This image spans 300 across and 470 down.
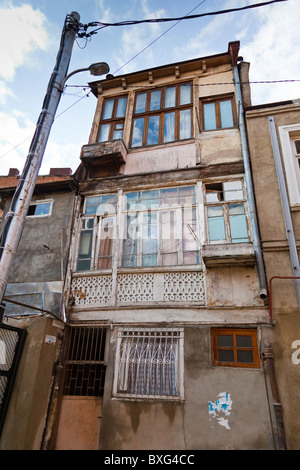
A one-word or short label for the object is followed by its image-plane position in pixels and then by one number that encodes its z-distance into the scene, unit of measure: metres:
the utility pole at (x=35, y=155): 5.50
